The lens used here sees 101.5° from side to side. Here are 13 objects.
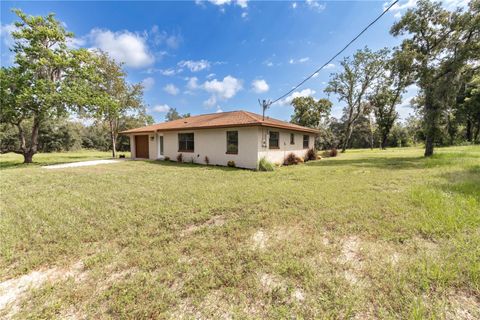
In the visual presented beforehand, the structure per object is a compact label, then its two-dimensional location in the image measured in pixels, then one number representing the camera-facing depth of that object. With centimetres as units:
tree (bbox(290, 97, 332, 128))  3069
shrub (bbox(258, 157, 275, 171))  996
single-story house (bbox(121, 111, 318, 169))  1034
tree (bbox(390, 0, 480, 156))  1030
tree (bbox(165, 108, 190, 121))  5984
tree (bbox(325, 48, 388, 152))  2384
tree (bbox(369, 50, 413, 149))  1138
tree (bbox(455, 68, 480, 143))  2605
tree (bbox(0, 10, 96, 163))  1151
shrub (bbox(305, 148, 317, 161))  1550
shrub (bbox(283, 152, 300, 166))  1269
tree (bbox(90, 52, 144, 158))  1469
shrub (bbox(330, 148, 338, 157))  1902
